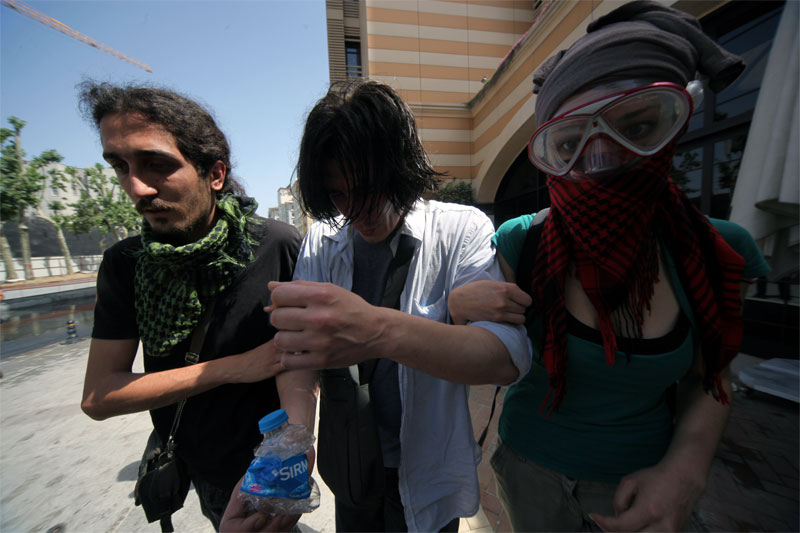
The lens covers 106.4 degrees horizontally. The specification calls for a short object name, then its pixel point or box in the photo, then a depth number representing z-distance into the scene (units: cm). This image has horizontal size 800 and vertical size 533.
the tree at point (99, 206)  2514
